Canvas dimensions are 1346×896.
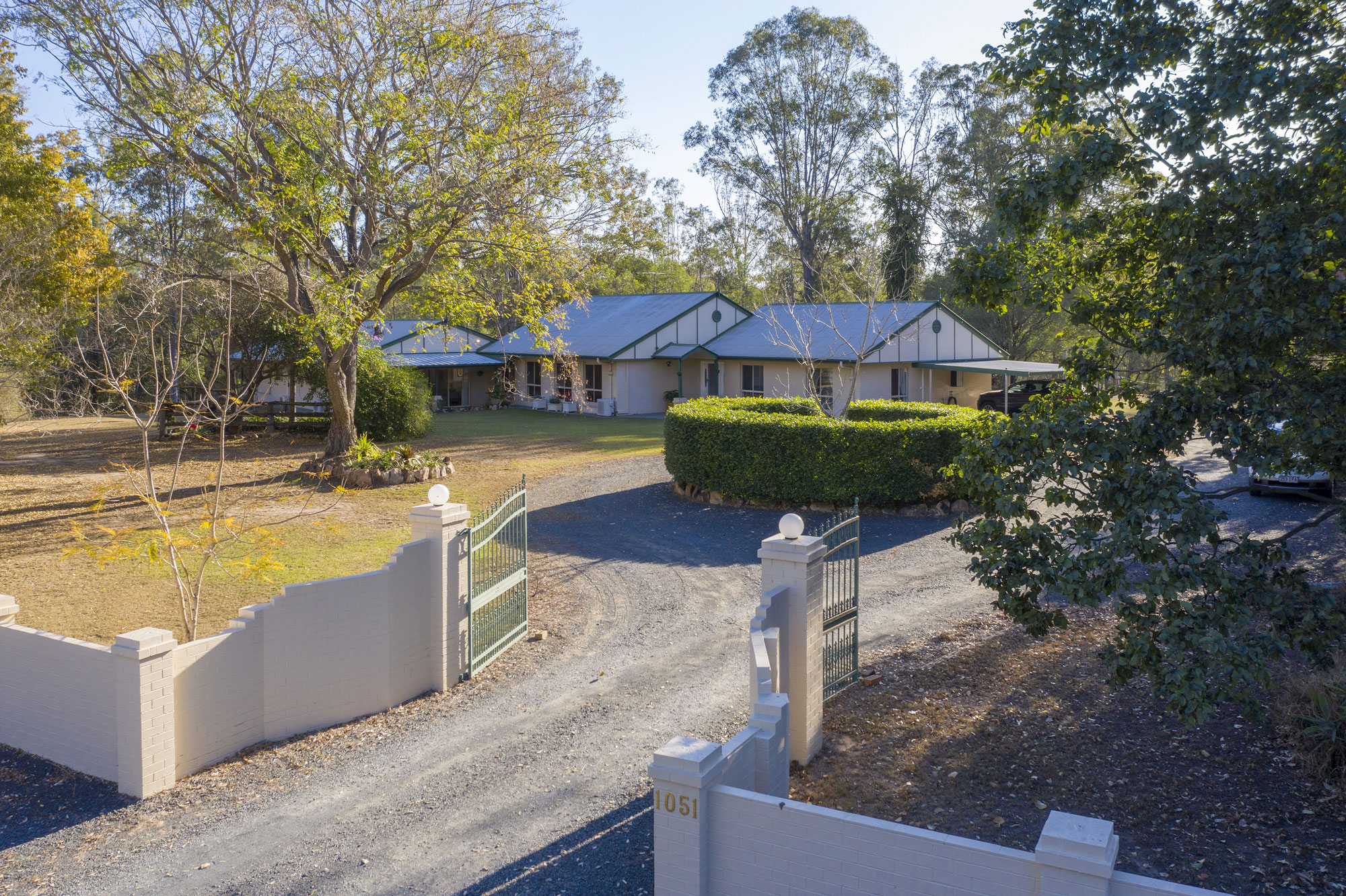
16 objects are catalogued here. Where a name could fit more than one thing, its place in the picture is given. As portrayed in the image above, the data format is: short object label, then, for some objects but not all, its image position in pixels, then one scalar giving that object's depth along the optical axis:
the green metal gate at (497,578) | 8.62
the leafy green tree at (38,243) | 17.00
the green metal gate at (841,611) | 7.69
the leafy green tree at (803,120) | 42.53
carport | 28.11
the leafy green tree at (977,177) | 40.47
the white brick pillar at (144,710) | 6.26
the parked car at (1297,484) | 15.38
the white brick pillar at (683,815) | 4.43
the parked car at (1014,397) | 30.17
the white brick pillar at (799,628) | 6.80
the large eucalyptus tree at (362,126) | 16.70
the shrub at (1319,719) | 6.04
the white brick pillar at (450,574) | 8.06
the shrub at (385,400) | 26.38
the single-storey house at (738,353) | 29.00
